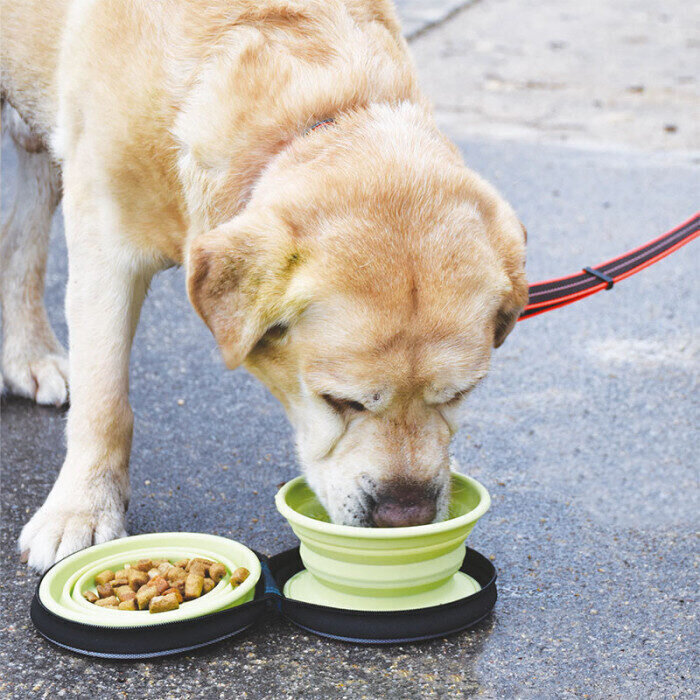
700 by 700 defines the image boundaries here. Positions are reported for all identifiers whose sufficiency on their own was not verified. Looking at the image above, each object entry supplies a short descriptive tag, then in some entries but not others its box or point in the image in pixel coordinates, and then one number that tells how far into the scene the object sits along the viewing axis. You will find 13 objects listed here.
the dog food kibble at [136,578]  2.56
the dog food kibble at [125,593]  2.50
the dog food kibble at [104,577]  2.60
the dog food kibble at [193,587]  2.50
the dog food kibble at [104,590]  2.54
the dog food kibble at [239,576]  2.54
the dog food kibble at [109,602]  2.49
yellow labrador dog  2.42
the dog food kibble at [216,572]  2.59
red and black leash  3.14
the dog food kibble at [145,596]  2.46
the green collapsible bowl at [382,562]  2.38
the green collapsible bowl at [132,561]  2.39
